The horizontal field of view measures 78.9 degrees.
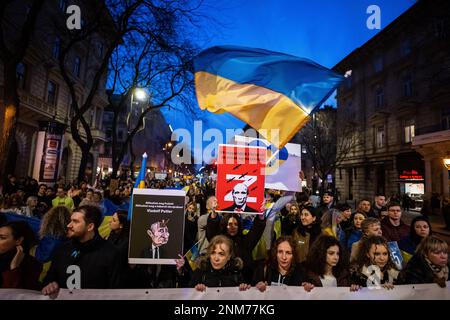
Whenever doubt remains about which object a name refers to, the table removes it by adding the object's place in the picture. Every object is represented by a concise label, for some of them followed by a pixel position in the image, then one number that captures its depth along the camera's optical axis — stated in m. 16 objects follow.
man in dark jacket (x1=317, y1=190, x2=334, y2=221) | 6.89
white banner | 2.54
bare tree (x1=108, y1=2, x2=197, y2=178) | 14.01
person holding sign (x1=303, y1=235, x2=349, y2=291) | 2.97
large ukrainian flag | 4.79
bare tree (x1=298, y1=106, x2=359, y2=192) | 25.55
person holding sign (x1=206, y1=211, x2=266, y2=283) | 3.82
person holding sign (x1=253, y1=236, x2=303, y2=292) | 2.97
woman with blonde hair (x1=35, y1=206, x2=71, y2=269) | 3.67
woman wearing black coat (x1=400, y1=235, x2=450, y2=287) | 3.05
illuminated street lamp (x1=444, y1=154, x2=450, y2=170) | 15.80
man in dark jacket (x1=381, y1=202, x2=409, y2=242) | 4.69
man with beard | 2.71
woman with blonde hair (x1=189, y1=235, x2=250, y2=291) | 2.93
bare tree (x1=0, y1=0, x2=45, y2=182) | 8.87
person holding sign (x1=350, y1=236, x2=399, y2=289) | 3.04
